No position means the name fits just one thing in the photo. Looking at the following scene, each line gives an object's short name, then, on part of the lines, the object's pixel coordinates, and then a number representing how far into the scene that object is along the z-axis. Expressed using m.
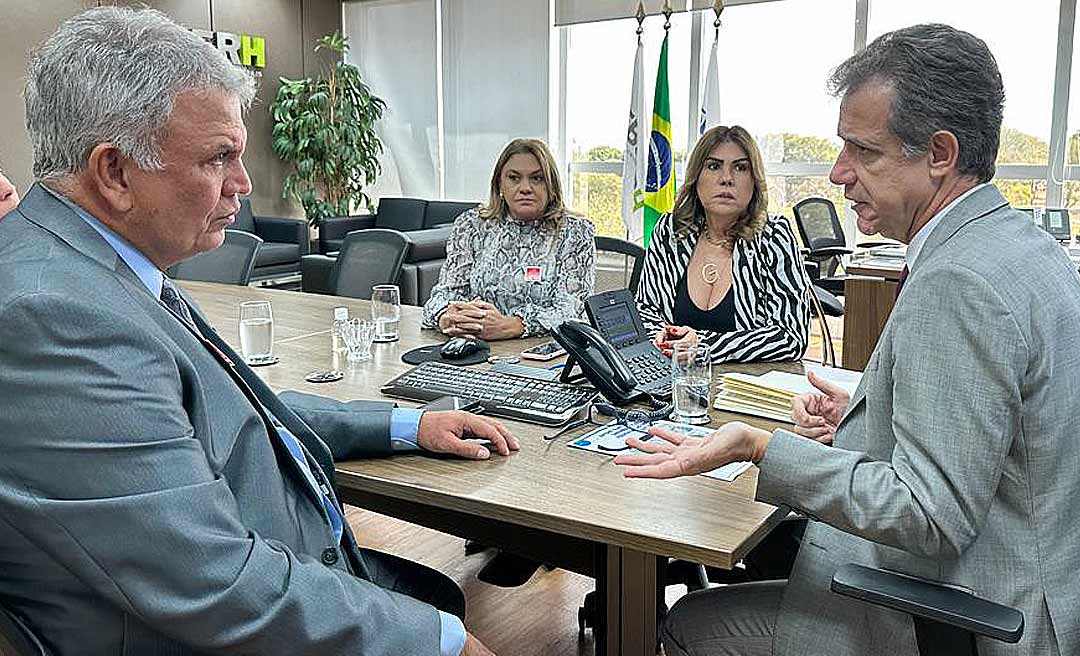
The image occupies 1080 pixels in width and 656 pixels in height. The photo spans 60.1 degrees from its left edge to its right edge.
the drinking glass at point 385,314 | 2.66
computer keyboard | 1.86
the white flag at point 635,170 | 7.05
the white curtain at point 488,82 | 8.61
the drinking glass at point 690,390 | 1.83
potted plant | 9.02
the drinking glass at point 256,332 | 2.36
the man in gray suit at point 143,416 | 1.00
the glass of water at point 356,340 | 2.42
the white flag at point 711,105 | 6.82
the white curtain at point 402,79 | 9.41
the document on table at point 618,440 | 1.58
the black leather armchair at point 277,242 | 8.01
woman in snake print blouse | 3.19
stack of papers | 1.90
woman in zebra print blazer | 2.90
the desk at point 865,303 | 4.23
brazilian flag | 6.56
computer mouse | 2.34
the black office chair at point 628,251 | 3.24
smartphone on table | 2.41
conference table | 1.34
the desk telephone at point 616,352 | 1.91
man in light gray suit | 1.18
